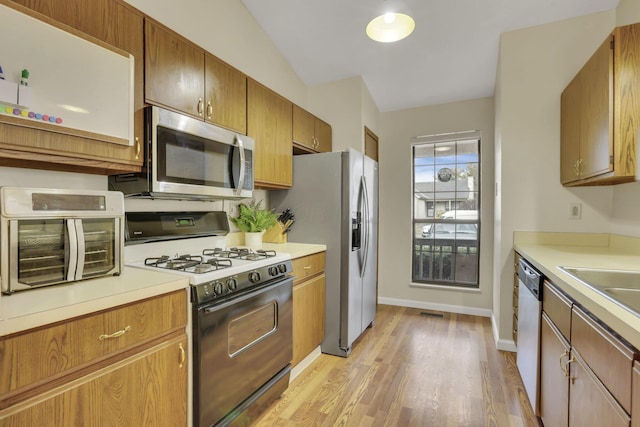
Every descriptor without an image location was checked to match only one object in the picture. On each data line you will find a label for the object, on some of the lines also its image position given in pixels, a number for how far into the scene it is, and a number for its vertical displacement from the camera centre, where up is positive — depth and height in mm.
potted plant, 2449 -94
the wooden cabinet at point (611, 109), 1660 +590
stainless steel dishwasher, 1690 -689
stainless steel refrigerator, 2557 -94
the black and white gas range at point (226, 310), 1406 -501
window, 3697 +44
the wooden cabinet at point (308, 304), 2189 -690
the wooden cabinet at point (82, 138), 1145 +292
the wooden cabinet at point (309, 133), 2809 +758
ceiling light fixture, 1998 +1207
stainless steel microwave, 1536 +271
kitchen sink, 1240 -291
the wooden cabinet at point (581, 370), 854 -533
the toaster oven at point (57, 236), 1122 -105
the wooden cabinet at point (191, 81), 1589 +747
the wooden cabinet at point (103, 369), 879 -525
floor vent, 3596 -1169
